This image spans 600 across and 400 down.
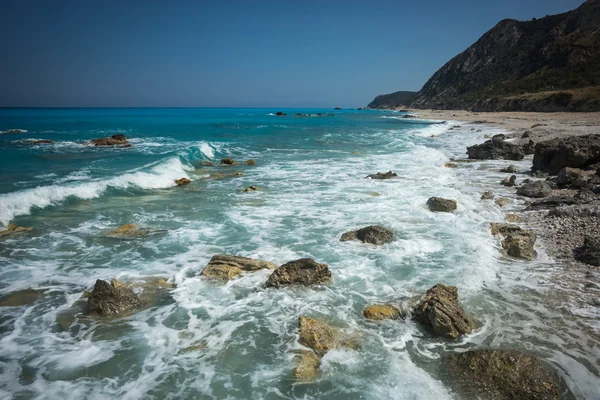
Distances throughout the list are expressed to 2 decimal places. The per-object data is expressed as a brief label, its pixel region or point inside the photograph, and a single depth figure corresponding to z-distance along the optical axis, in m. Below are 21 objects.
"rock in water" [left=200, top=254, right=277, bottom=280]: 7.57
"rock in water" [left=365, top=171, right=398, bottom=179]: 17.30
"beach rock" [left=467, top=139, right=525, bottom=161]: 21.74
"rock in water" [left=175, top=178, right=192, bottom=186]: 17.80
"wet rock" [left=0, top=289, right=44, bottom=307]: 6.63
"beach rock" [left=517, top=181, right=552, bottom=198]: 12.50
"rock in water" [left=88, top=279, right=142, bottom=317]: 6.28
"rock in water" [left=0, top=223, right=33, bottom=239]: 10.38
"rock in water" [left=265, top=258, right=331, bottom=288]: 7.14
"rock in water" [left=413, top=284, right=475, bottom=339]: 5.43
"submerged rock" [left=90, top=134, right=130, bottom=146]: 32.75
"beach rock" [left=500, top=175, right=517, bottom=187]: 14.71
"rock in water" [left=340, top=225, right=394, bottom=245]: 9.23
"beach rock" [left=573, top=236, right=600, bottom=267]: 7.21
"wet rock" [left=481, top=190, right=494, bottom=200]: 12.73
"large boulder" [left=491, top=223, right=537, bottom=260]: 7.98
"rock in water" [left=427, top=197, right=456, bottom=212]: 11.59
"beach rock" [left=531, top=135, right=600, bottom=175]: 15.02
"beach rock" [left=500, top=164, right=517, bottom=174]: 17.73
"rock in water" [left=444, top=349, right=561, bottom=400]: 4.25
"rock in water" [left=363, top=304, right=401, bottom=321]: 6.00
